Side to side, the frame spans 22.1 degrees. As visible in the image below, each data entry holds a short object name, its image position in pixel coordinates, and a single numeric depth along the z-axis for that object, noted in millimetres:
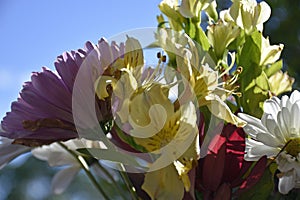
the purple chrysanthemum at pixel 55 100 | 408
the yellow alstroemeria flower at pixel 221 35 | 454
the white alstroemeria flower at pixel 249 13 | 465
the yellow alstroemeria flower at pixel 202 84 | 413
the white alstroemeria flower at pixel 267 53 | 470
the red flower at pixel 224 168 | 410
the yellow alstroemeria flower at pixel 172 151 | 396
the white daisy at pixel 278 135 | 424
